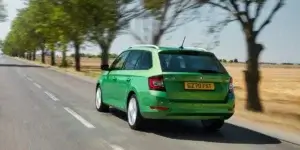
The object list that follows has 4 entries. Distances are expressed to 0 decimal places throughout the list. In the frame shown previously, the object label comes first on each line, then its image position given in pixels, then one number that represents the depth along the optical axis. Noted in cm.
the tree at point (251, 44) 1267
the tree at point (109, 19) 3147
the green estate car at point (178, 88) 816
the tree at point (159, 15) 2153
